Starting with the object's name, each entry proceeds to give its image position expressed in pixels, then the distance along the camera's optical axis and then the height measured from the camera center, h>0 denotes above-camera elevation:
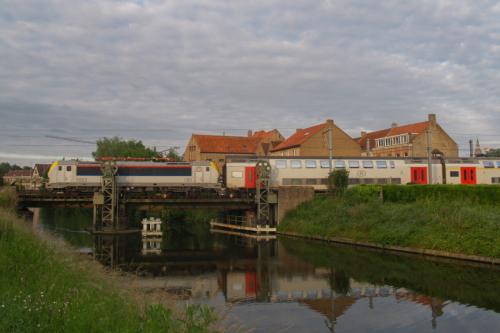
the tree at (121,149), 71.44 +6.16
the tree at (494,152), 115.12 +8.10
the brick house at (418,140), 64.31 +6.23
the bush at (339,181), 39.97 +0.37
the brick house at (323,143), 66.69 +6.12
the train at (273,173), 41.72 +1.23
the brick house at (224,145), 78.69 +7.13
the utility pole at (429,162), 40.44 +1.92
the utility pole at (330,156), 40.38 +2.58
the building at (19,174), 157.85 +5.08
